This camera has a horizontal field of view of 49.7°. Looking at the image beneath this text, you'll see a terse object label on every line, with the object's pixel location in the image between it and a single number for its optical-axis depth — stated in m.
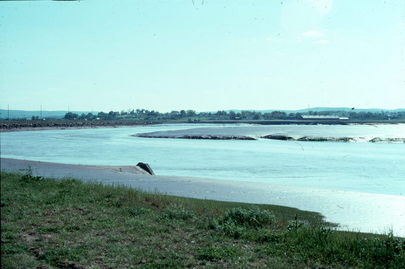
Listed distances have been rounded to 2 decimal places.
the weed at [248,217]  12.13
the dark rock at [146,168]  35.66
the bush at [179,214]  12.17
